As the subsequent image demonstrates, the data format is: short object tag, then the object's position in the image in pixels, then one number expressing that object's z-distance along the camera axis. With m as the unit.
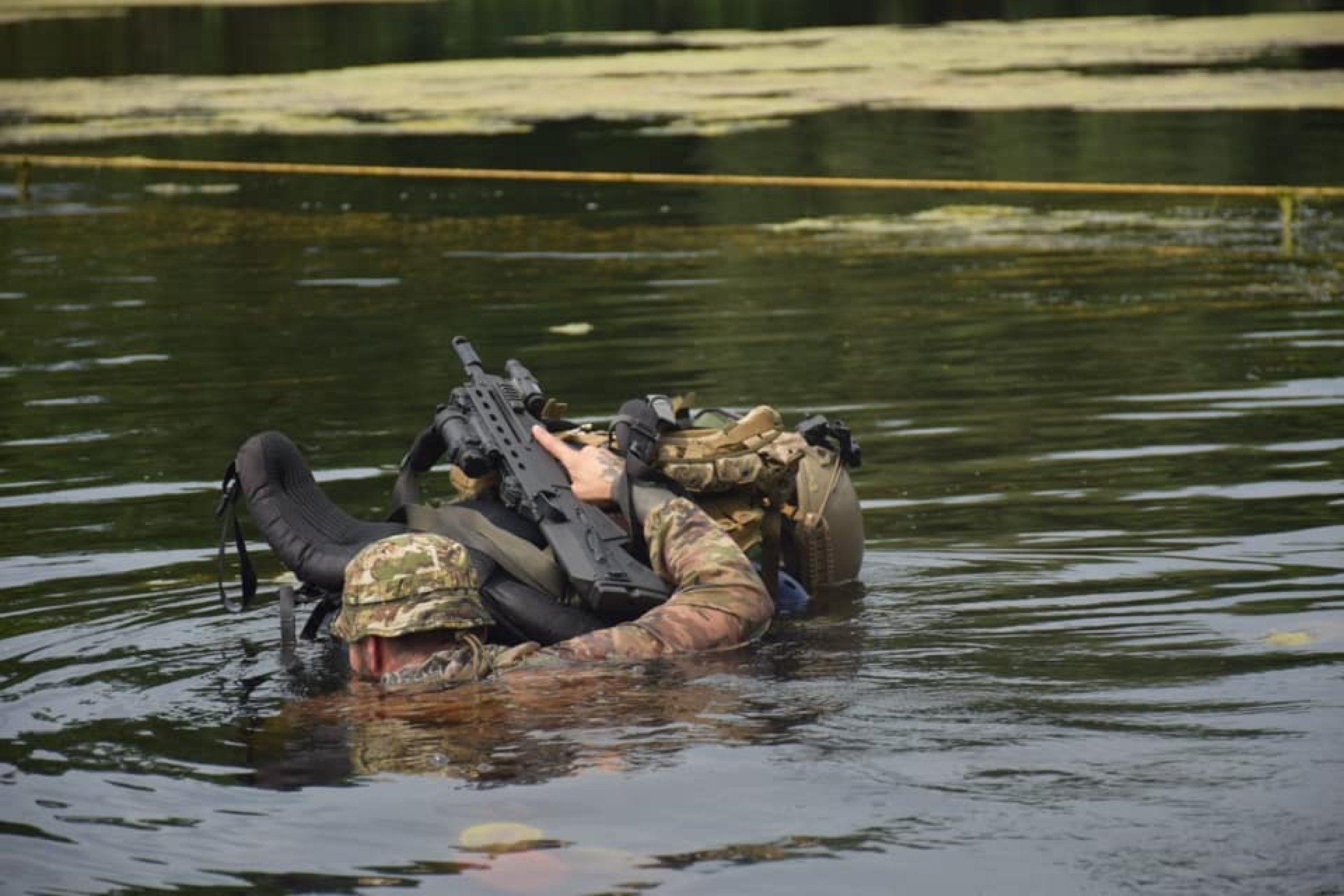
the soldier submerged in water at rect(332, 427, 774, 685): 14.86
